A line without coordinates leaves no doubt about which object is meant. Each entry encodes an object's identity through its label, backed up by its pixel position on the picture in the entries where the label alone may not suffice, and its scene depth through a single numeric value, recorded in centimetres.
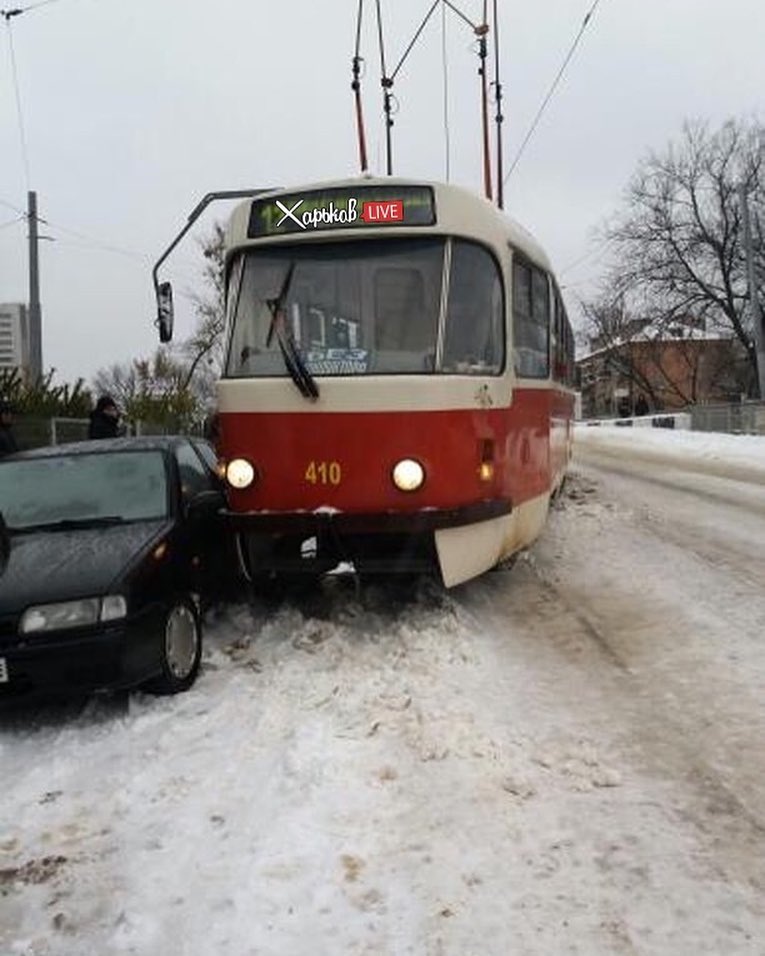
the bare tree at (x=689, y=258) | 5869
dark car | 580
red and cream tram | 709
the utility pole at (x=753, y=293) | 3788
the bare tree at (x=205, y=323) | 4181
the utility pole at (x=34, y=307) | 2395
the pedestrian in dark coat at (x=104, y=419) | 1287
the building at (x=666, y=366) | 6956
